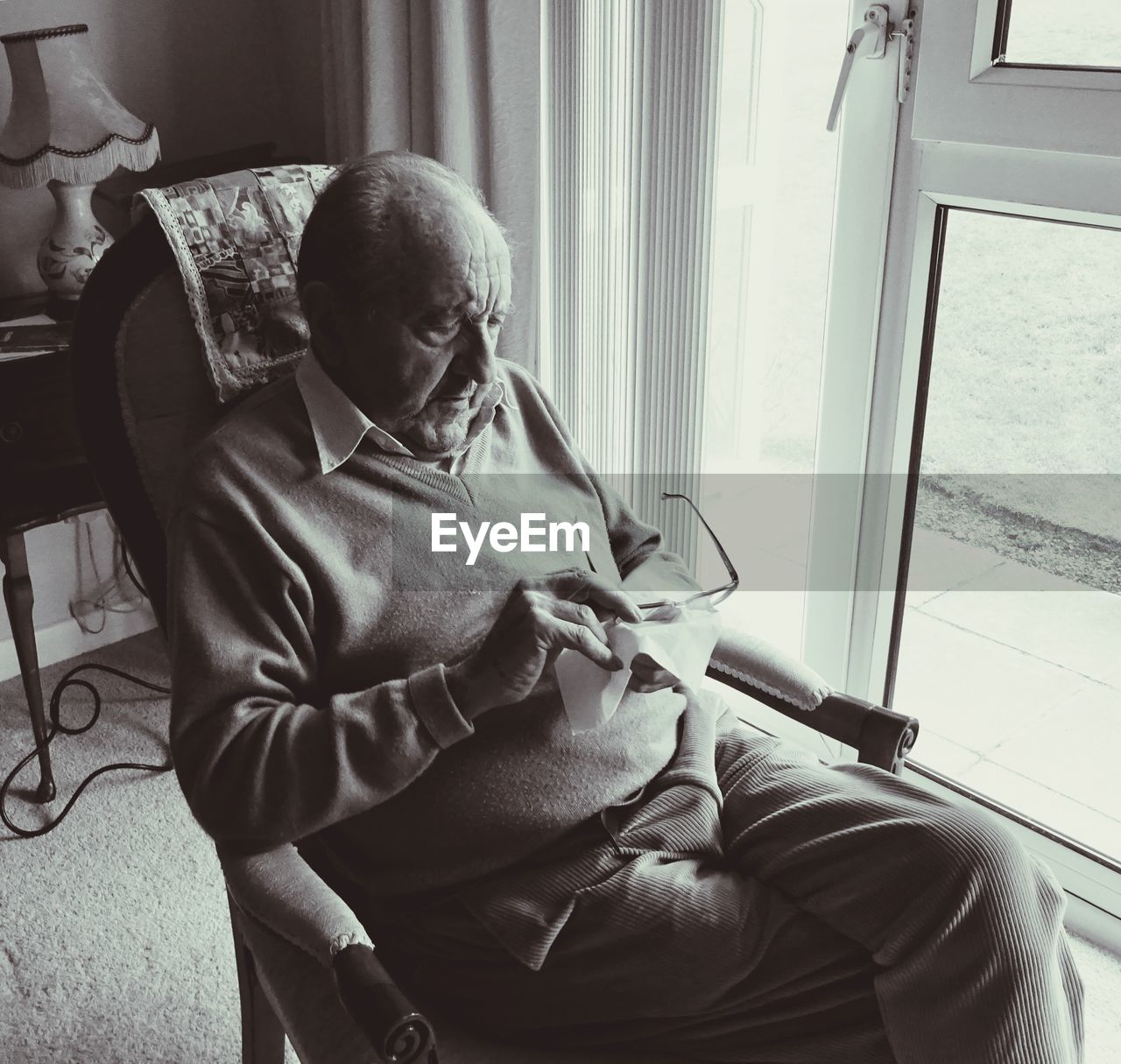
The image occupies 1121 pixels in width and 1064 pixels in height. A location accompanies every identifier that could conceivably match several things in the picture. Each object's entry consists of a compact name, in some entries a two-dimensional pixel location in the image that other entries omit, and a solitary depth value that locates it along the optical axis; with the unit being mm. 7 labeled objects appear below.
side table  1885
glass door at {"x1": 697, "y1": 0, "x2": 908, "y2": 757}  1814
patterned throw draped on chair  1336
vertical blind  1903
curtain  2014
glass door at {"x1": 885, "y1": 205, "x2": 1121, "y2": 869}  1715
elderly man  1074
